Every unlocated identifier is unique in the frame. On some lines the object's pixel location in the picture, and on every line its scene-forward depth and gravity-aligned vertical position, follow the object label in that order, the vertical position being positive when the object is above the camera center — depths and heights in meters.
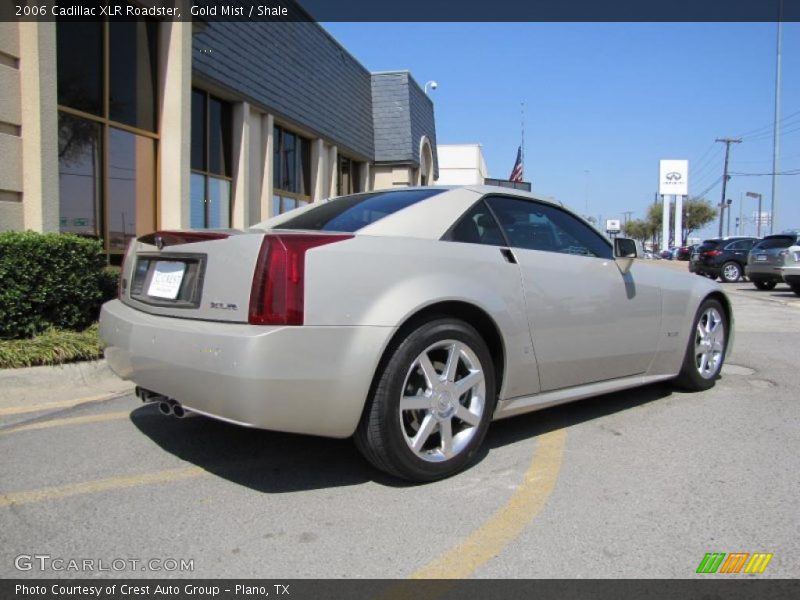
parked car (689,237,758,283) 22.64 +0.05
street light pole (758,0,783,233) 35.47 +7.04
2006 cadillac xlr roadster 2.82 -0.34
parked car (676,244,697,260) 46.04 +0.36
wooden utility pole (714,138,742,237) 65.62 +8.70
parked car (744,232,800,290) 16.73 +0.04
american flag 27.72 +3.65
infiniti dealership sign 75.81 +9.48
